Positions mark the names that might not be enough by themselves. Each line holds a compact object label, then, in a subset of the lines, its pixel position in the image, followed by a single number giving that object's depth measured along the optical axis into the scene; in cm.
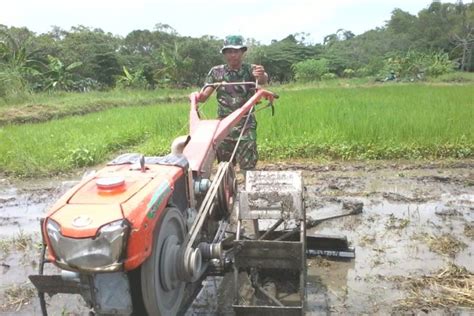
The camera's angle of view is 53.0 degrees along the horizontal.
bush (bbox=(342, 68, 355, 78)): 3322
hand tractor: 194
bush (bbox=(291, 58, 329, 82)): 2995
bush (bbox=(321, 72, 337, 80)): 3017
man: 459
